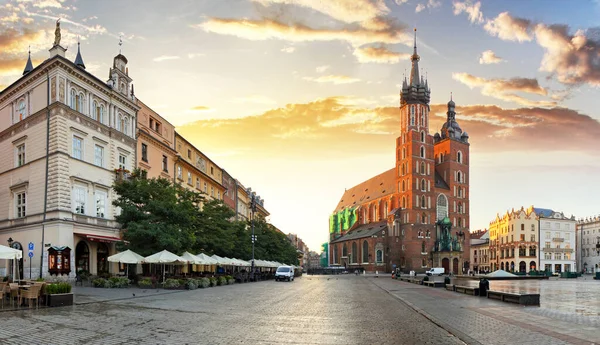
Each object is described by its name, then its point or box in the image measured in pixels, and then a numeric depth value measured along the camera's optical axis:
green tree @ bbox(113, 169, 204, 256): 34.47
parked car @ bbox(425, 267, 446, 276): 97.32
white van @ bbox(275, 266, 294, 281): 54.62
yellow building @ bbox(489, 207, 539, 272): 126.12
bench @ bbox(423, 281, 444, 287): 38.91
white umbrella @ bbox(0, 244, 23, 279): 21.93
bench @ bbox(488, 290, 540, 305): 21.12
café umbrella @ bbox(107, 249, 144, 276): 31.94
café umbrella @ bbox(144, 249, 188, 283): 32.34
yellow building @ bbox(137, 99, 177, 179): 48.97
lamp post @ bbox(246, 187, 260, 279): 55.28
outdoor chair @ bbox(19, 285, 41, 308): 18.52
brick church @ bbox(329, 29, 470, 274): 113.88
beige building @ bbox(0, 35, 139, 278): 35.94
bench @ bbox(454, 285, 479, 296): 27.64
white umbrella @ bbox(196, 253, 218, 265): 40.41
